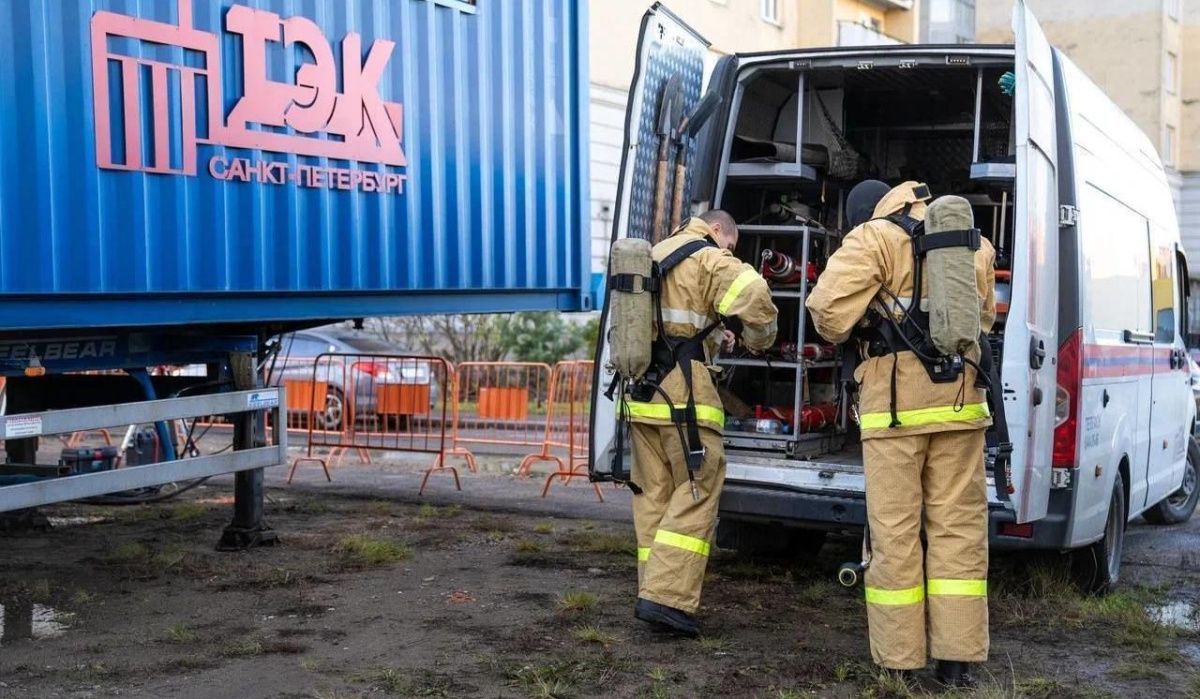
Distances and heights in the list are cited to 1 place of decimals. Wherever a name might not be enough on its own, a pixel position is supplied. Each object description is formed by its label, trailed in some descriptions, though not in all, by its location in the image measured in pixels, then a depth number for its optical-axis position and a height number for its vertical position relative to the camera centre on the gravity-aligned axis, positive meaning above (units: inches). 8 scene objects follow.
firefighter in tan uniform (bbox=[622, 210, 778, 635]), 222.7 -25.7
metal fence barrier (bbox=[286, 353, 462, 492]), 430.6 -43.0
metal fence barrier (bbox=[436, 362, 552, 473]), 459.2 -45.0
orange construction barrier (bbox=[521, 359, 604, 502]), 439.2 -45.6
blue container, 220.8 +22.0
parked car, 432.8 -35.5
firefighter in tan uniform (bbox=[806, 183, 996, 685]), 195.0 -30.1
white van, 225.6 +4.8
